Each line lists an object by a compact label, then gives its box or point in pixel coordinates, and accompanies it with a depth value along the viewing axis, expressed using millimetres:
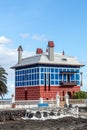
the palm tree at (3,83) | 57466
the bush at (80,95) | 77375
